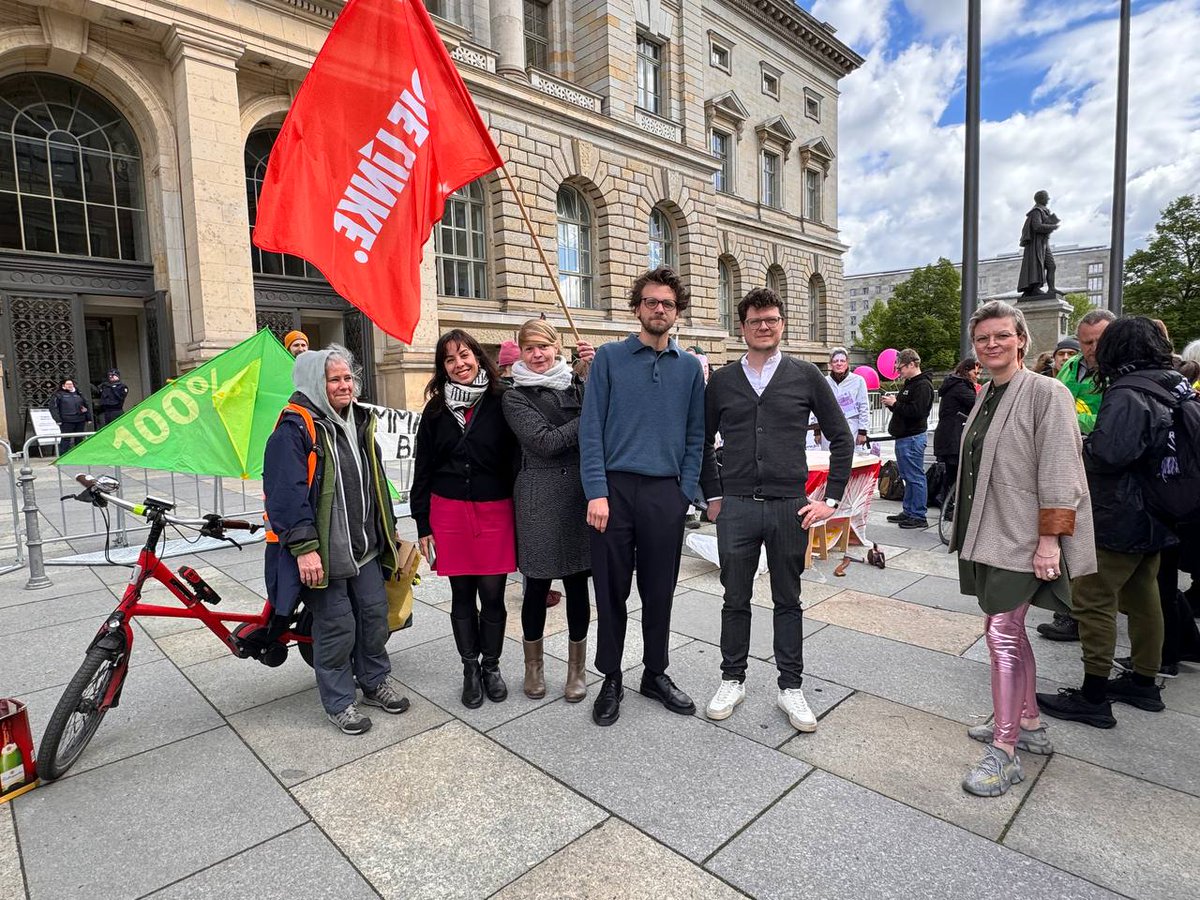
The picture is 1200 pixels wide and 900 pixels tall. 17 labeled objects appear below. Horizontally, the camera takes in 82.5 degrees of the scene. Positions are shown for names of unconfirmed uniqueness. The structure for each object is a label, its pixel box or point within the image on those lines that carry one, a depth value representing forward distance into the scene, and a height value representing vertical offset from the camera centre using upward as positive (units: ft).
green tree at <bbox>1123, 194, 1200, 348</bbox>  114.11 +16.54
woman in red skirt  11.31 -1.49
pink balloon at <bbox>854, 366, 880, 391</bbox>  36.27 +0.45
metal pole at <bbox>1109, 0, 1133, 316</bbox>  49.37 +14.80
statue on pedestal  47.06 +8.97
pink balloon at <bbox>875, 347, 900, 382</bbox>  35.96 +0.89
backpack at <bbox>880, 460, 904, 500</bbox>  31.68 -4.75
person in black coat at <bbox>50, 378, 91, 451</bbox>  42.73 -0.19
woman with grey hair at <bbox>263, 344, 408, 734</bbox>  10.07 -2.04
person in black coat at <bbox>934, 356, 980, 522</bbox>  23.31 -0.96
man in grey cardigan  10.74 -1.47
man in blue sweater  10.61 -1.04
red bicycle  9.52 -3.78
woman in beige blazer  8.76 -1.84
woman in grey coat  10.89 -1.35
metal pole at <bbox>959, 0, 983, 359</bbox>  33.73 +10.14
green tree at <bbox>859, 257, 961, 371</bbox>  153.99 +14.67
